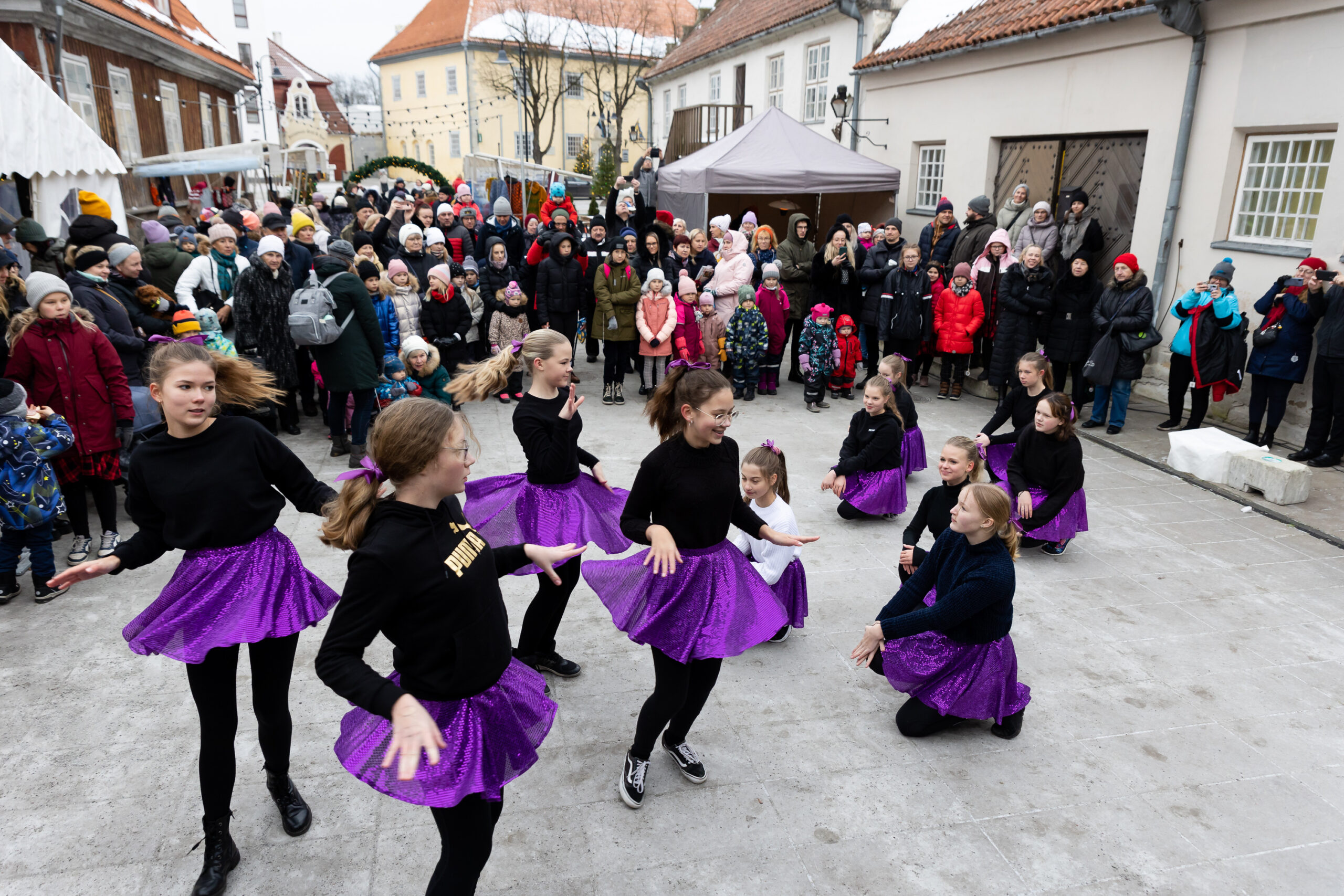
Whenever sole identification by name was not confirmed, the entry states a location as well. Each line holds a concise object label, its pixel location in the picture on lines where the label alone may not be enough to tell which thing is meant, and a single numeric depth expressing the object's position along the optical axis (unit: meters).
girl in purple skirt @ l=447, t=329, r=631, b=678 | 4.26
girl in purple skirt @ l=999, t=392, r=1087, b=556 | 5.94
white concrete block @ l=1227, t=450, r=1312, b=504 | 7.17
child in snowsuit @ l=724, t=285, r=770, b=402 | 10.25
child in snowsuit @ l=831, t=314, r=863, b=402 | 10.33
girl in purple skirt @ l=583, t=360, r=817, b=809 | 3.38
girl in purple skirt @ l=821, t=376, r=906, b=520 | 6.71
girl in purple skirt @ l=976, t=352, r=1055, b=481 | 6.52
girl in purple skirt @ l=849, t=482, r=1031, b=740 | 3.80
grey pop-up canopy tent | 13.12
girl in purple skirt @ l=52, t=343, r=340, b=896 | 2.98
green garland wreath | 23.09
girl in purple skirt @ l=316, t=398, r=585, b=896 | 2.32
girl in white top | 4.77
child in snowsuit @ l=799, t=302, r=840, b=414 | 9.97
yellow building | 45.06
